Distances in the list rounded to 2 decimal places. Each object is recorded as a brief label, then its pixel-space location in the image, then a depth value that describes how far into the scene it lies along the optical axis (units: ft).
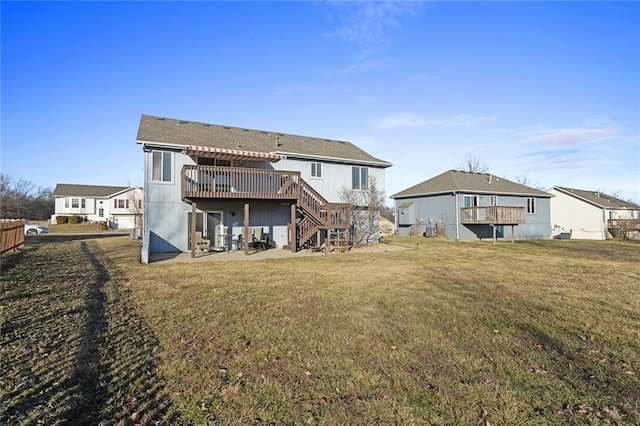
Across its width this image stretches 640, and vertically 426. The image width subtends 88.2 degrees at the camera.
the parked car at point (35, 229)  110.17
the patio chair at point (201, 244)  51.87
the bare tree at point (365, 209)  67.51
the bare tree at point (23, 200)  166.91
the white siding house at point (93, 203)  144.05
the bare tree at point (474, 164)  175.22
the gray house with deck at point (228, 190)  51.72
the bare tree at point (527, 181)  191.83
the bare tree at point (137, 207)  95.06
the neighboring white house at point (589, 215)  111.96
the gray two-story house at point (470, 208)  87.10
